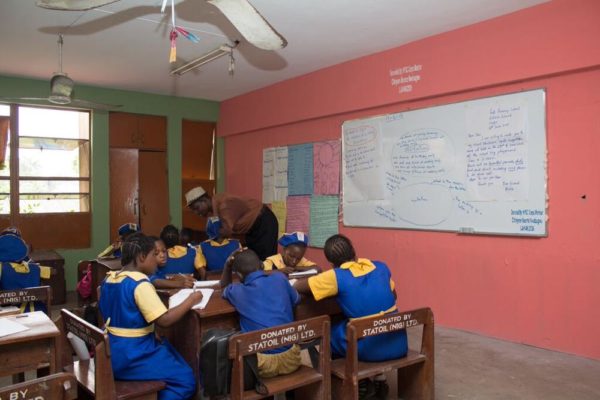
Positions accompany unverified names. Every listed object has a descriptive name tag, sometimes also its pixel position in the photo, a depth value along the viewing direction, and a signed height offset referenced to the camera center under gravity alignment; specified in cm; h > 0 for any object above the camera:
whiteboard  375 +26
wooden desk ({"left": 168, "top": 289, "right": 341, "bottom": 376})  239 -65
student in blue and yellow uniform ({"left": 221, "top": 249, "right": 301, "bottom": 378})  222 -51
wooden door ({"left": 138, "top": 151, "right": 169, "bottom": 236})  678 +9
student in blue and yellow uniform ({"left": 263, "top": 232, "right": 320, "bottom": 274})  353 -43
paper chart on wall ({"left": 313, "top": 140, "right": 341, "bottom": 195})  536 +34
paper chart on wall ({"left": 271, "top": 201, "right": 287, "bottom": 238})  614 -19
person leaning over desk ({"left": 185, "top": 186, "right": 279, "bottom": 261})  425 -18
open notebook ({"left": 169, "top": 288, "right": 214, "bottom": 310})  239 -52
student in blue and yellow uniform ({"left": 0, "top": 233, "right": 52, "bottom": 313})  361 -52
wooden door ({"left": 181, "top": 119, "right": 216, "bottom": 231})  711 +56
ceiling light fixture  416 +126
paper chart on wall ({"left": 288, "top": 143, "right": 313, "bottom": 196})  575 +34
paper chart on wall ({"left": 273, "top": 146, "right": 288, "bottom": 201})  614 +30
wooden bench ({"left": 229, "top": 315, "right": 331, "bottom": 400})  195 -67
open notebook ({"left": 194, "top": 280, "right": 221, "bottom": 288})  291 -52
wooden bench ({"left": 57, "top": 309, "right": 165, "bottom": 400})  183 -73
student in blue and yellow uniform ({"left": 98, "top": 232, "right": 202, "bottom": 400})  212 -60
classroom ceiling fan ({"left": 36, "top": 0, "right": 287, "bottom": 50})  230 +89
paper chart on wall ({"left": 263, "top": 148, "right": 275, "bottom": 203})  636 +30
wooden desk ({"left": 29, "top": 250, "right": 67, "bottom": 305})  532 -85
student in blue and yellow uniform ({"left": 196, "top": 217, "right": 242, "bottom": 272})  421 -46
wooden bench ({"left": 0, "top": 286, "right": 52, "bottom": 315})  270 -56
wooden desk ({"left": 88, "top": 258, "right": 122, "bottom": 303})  400 -62
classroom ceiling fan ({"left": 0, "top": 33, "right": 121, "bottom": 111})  429 +96
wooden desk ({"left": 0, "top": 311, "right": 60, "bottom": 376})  198 -64
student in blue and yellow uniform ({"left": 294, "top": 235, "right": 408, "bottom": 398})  243 -49
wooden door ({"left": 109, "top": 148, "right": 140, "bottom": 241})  657 +13
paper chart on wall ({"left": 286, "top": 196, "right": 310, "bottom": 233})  580 -20
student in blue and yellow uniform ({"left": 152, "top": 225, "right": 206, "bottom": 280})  397 -51
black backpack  204 -71
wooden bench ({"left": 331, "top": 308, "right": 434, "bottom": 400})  221 -82
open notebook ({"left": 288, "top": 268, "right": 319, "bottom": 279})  311 -50
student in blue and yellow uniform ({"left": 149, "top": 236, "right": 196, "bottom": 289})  246 -50
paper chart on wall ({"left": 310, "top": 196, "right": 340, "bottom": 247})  542 -24
